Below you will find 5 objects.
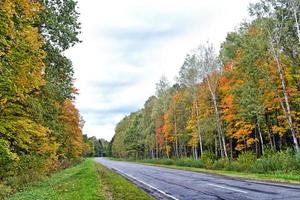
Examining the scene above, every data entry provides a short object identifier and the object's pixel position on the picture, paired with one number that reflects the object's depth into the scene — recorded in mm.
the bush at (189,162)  37625
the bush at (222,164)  29864
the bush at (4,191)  16312
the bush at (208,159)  34506
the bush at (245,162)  26841
